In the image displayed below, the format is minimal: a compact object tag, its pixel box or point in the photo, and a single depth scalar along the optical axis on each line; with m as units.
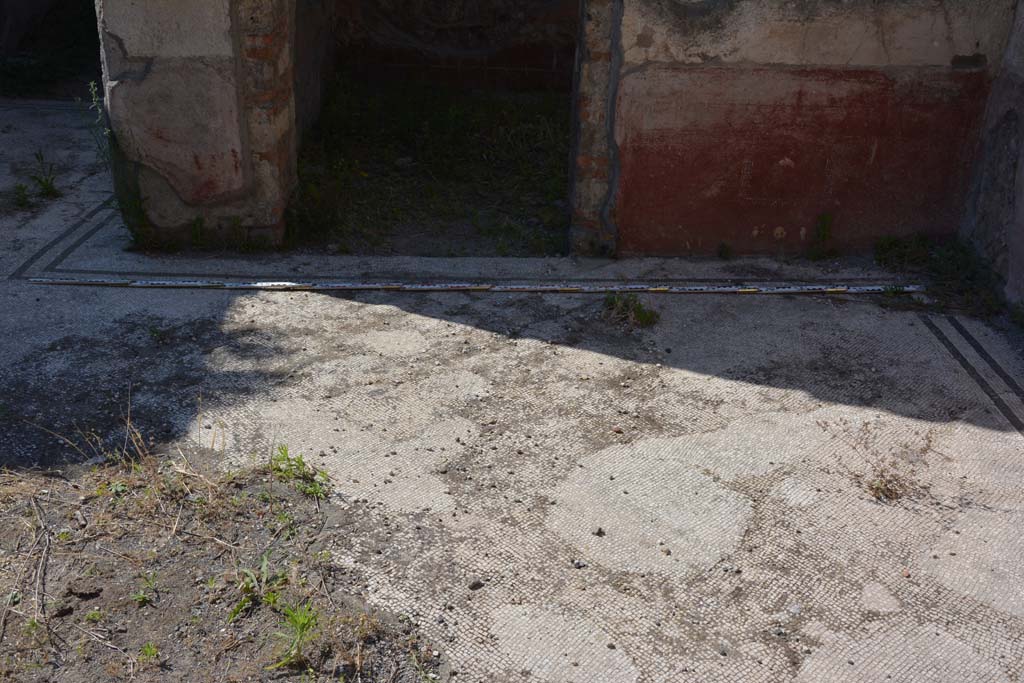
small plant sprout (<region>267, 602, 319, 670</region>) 2.34
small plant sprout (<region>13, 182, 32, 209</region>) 5.15
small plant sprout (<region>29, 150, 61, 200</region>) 5.31
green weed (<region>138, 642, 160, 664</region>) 2.36
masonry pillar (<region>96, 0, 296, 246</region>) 4.30
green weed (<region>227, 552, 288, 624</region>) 2.51
